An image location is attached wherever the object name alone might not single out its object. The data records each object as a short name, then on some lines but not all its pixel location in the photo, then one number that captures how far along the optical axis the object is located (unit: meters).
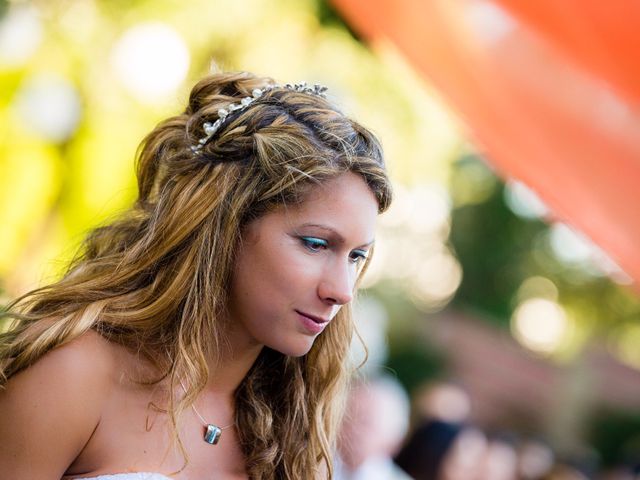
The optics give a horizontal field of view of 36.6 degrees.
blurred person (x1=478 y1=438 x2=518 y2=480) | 6.22
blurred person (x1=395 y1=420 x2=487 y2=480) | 6.03
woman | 2.35
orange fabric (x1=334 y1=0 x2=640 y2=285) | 2.74
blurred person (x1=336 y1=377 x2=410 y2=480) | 5.18
